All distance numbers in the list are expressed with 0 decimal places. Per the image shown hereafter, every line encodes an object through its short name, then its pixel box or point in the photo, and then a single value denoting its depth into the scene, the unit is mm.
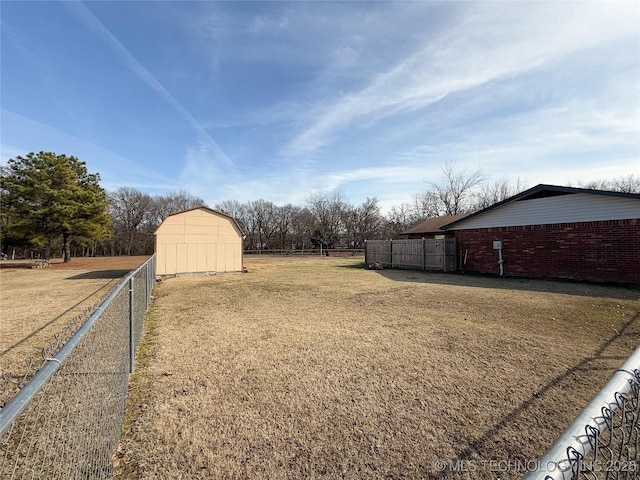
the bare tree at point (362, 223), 41062
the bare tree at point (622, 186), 36056
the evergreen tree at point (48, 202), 21828
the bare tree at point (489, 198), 38781
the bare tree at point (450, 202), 38875
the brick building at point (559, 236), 10477
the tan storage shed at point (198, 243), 15766
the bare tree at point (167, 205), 46081
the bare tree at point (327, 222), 39906
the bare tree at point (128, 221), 43031
